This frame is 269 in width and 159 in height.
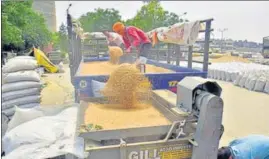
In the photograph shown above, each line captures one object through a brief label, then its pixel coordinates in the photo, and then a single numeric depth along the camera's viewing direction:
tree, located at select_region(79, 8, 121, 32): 24.93
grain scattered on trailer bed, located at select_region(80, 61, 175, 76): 4.02
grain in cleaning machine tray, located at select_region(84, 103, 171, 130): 1.86
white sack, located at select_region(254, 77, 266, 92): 4.15
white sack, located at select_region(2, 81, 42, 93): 4.03
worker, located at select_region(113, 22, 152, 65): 4.76
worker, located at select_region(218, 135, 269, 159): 2.09
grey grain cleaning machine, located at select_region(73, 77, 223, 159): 1.60
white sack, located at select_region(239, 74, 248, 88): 7.03
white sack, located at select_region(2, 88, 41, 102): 3.97
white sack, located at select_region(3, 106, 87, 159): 1.86
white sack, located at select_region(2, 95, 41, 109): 3.95
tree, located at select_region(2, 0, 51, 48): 8.77
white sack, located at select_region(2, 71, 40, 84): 4.10
